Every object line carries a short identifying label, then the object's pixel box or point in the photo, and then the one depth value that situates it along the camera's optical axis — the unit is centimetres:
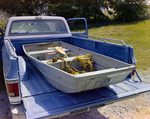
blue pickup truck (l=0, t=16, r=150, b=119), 212
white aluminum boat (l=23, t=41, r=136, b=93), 202
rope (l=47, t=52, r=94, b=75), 294
